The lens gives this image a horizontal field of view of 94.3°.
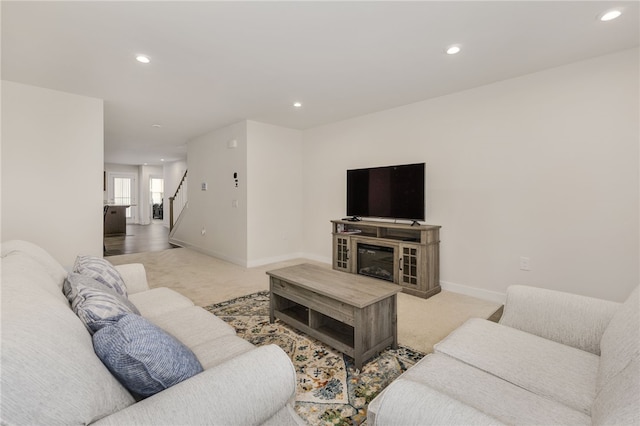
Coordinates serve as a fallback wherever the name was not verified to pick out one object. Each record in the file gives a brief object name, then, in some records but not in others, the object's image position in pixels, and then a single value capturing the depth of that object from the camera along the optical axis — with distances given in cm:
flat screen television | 372
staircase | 806
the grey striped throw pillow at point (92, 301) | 110
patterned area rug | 159
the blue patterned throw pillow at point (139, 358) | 92
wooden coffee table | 196
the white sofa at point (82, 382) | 66
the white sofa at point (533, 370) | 88
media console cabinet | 346
